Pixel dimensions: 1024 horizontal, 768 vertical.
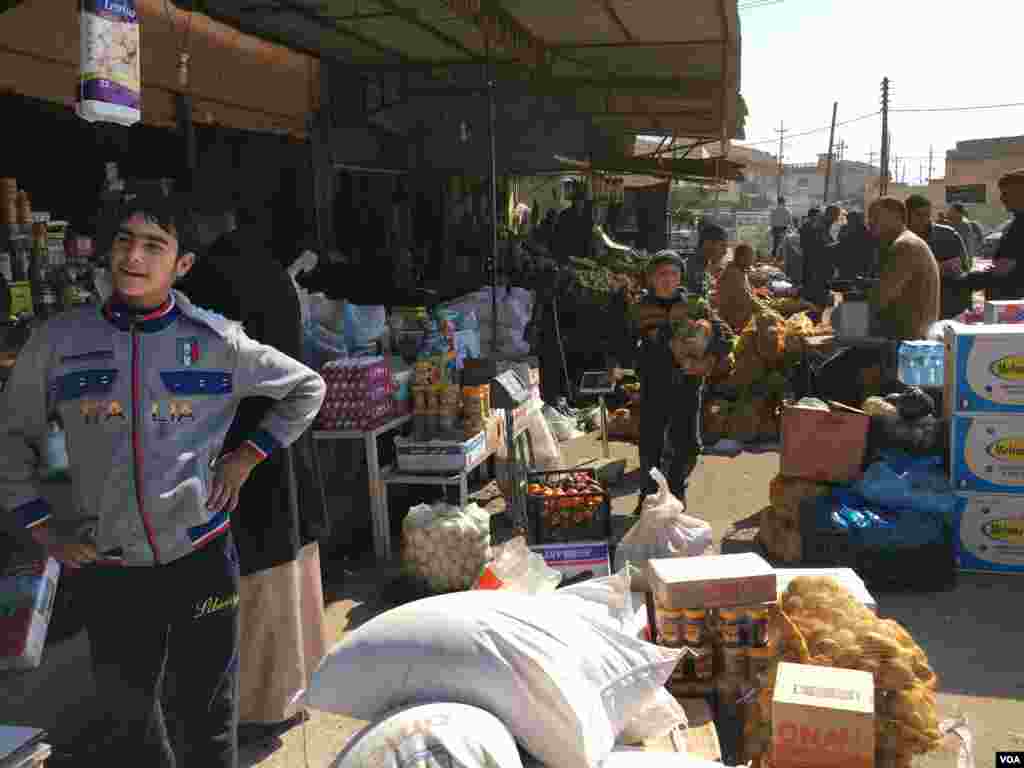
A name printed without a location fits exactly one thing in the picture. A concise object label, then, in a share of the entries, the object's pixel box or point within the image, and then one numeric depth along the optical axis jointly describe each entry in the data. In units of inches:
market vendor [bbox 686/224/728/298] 385.1
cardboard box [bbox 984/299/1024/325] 224.5
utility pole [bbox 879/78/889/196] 1131.5
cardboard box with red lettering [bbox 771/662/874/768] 95.6
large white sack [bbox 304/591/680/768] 84.0
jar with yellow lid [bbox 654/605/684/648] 126.9
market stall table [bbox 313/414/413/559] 215.2
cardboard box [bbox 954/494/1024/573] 207.8
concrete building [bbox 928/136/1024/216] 1696.6
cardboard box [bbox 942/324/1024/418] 204.4
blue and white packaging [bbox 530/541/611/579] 185.3
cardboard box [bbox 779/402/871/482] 213.6
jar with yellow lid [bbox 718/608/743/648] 124.4
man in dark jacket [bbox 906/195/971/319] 330.6
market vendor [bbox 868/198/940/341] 257.6
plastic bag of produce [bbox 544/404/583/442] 332.5
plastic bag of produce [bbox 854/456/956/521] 203.5
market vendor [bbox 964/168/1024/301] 278.8
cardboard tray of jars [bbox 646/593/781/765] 124.3
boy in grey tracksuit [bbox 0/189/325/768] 93.8
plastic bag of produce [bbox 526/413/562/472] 270.4
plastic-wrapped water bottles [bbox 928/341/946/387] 235.9
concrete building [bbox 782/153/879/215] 3400.6
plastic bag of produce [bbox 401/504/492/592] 191.6
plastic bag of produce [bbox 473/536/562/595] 138.5
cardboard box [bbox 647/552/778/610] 124.5
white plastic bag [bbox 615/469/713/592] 181.2
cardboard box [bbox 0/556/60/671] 97.7
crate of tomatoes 187.5
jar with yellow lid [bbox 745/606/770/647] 125.5
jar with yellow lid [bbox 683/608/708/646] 126.2
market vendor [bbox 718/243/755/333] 371.2
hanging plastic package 116.2
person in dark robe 128.2
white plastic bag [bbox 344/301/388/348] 236.2
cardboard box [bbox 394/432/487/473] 217.5
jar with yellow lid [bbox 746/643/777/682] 123.0
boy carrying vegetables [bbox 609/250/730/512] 226.7
